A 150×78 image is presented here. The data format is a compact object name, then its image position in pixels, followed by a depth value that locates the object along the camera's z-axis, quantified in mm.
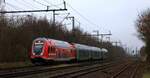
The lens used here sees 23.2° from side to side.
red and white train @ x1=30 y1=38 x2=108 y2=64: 41719
